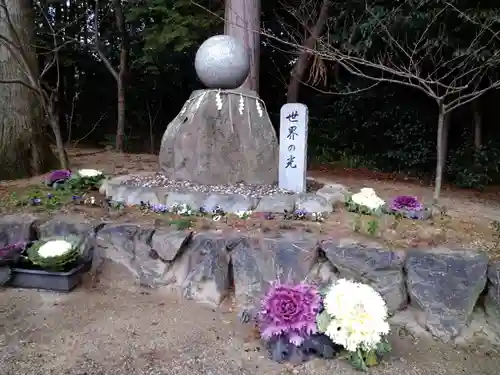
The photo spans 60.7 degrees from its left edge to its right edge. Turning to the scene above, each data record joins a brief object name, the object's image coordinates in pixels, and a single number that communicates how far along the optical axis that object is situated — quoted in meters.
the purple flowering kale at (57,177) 4.17
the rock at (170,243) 2.92
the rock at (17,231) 3.19
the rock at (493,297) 2.53
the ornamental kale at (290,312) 2.21
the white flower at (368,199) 3.46
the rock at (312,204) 3.41
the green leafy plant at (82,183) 4.04
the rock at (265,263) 2.75
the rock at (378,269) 2.66
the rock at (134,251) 3.00
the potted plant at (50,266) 2.83
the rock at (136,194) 3.56
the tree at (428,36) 5.28
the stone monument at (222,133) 3.98
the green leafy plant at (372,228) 2.93
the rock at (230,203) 3.39
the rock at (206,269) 2.87
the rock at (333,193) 3.63
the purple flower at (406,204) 3.49
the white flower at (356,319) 2.13
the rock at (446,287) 2.53
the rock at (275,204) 3.39
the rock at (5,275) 2.90
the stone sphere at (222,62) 4.06
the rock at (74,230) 3.10
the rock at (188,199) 3.43
